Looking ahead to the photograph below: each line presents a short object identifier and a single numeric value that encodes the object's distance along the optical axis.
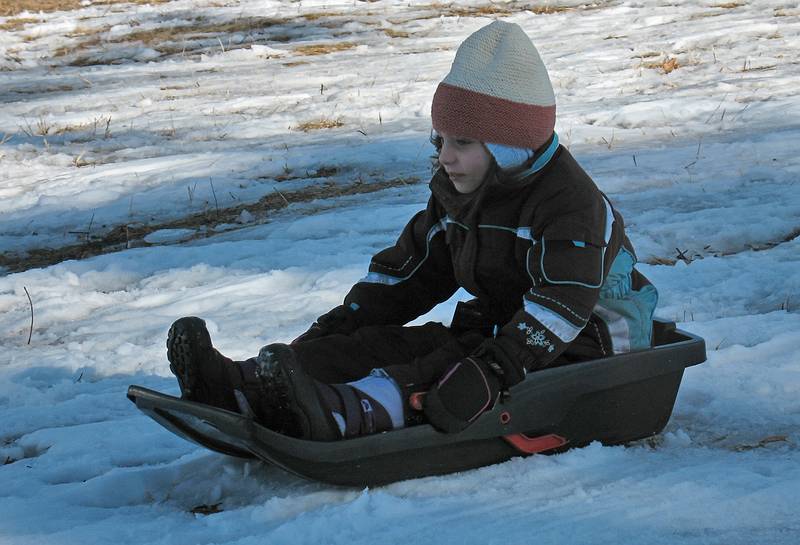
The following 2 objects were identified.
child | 4.55
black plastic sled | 4.35
